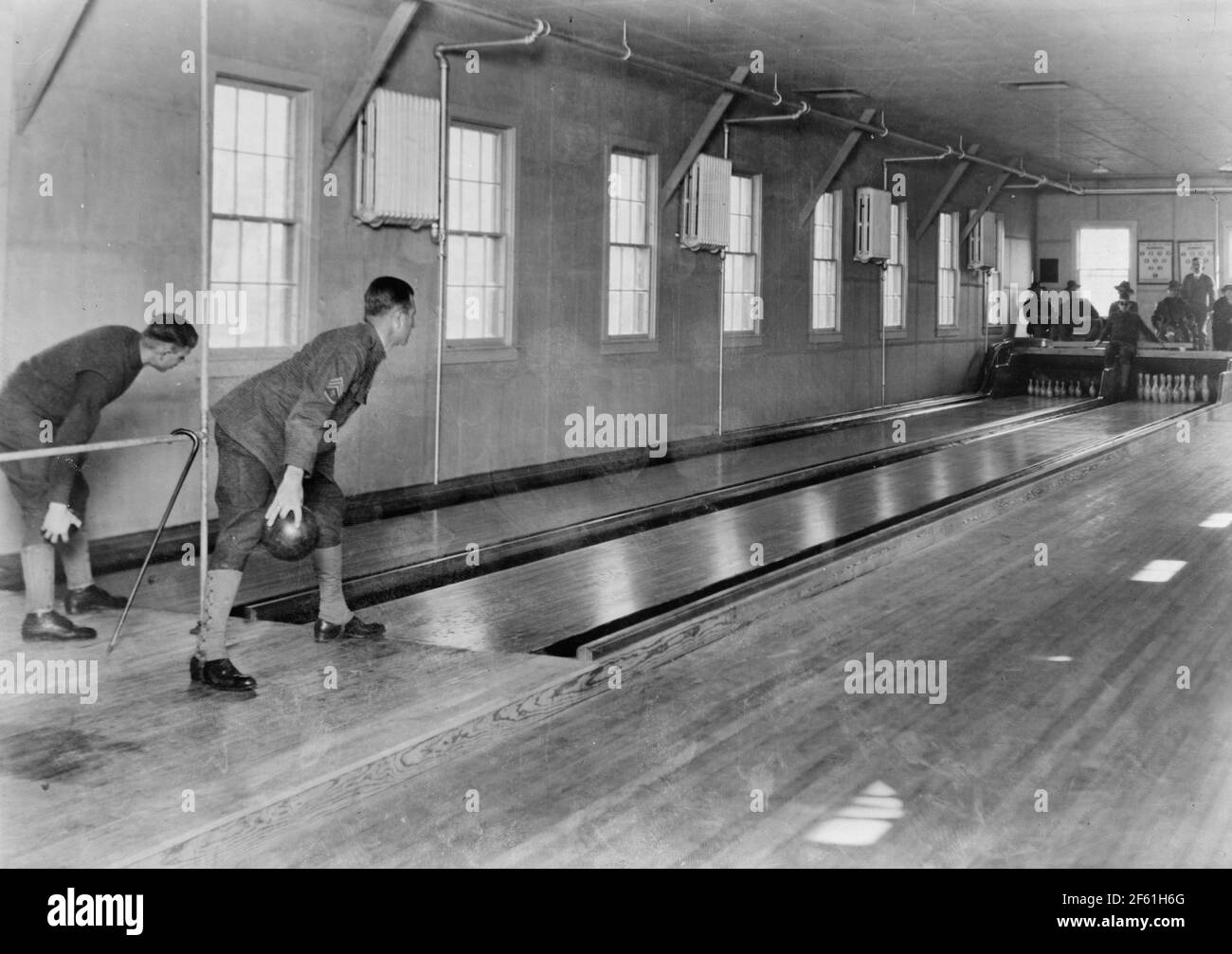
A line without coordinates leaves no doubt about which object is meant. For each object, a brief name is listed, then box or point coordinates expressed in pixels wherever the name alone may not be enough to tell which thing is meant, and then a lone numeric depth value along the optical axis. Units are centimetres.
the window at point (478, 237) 991
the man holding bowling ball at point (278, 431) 452
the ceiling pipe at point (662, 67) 881
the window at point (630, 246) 1184
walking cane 498
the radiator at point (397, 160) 878
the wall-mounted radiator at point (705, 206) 1245
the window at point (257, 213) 798
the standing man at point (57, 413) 507
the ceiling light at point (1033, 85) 1323
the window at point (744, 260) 1388
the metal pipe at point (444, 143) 931
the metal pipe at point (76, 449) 460
